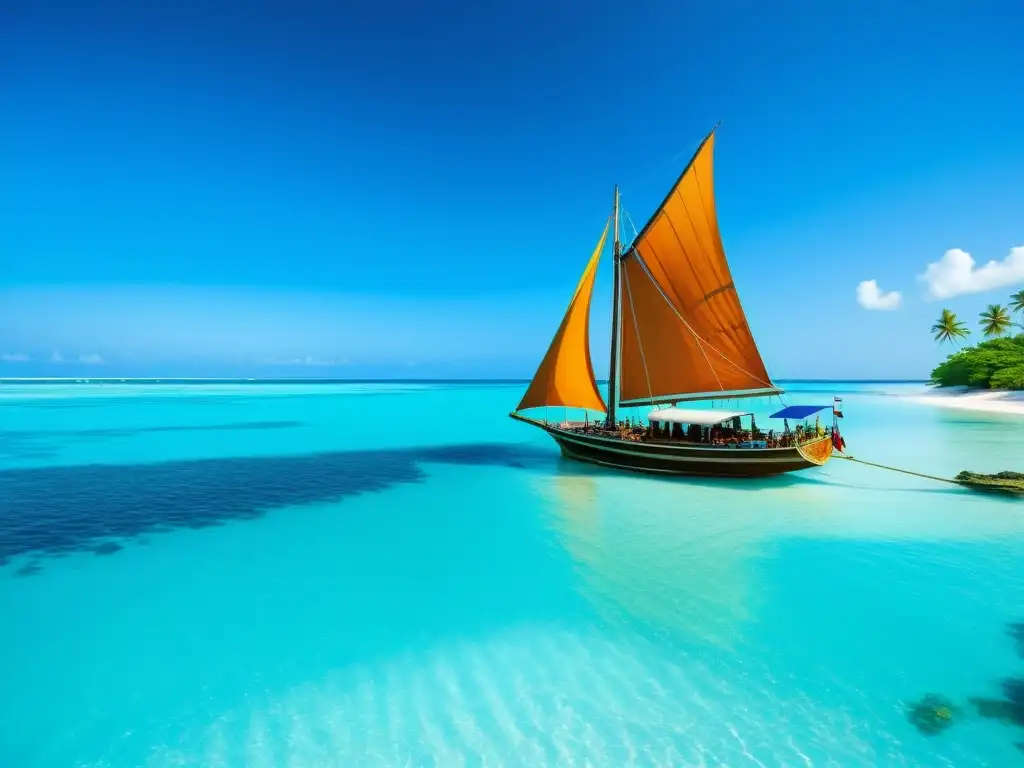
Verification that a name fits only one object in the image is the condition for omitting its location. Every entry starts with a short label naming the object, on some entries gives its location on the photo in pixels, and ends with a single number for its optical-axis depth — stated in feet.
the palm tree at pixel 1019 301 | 234.99
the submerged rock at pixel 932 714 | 22.17
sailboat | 73.92
